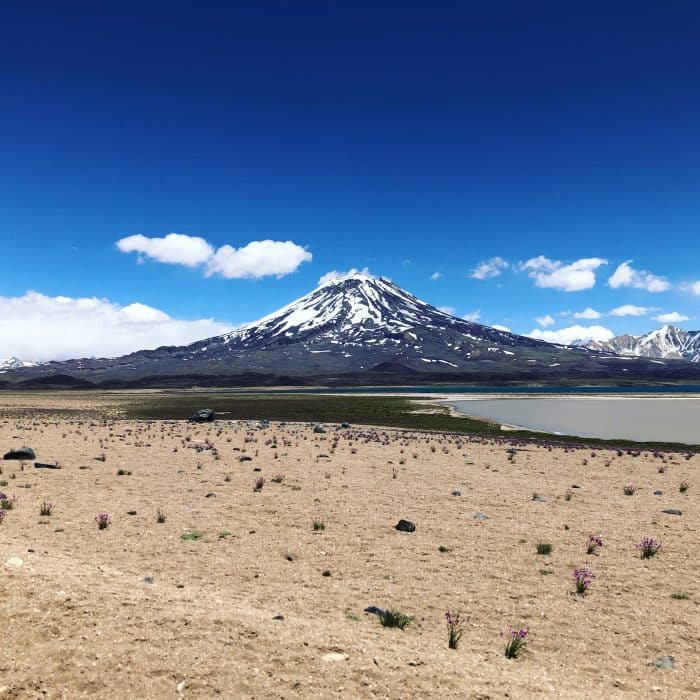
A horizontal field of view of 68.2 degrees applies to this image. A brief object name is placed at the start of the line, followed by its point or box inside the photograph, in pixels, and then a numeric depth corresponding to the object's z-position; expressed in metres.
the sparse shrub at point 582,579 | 10.48
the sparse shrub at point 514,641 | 7.86
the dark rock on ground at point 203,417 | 58.25
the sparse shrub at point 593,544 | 13.04
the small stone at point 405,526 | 14.73
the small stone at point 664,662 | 7.74
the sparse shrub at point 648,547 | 12.77
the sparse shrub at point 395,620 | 8.69
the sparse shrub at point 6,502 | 15.45
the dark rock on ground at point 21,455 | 25.81
